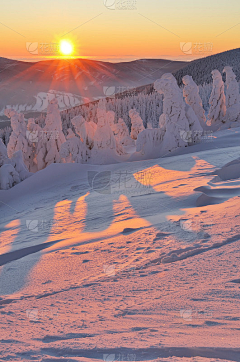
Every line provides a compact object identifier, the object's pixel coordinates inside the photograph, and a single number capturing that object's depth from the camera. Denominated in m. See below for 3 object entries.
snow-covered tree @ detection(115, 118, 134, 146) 24.90
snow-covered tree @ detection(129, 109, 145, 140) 25.77
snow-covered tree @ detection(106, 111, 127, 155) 17.67
